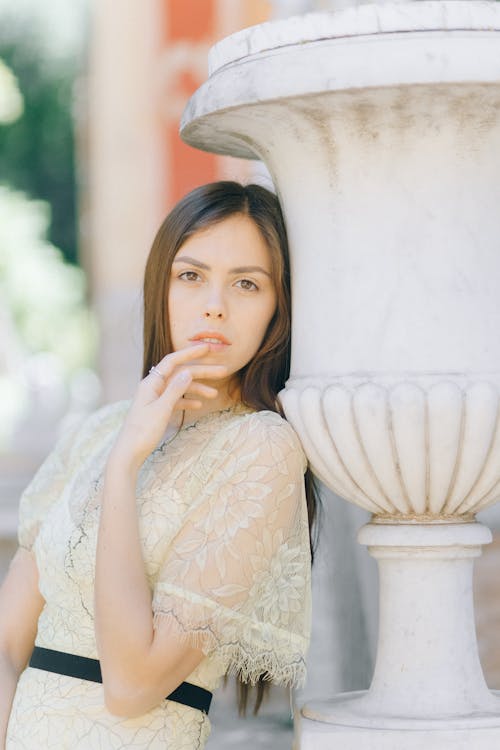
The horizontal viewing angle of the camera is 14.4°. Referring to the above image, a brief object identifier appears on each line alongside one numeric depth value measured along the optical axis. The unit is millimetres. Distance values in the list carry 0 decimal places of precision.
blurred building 7215
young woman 1902
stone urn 1859
